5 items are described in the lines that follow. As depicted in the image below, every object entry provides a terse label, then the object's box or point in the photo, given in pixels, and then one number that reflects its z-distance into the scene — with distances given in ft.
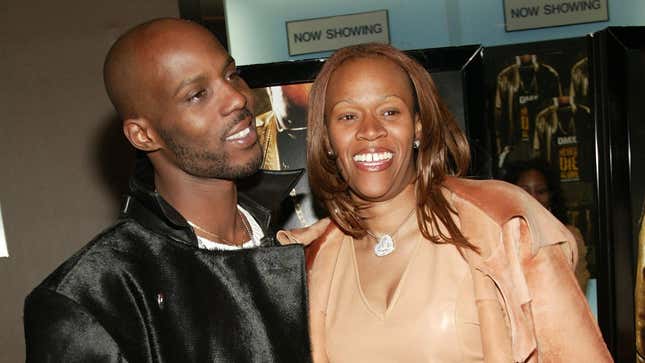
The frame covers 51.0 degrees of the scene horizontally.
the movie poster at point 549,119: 8.54
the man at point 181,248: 5.33
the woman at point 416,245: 5.38
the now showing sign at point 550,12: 9.34
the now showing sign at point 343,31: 9.89
